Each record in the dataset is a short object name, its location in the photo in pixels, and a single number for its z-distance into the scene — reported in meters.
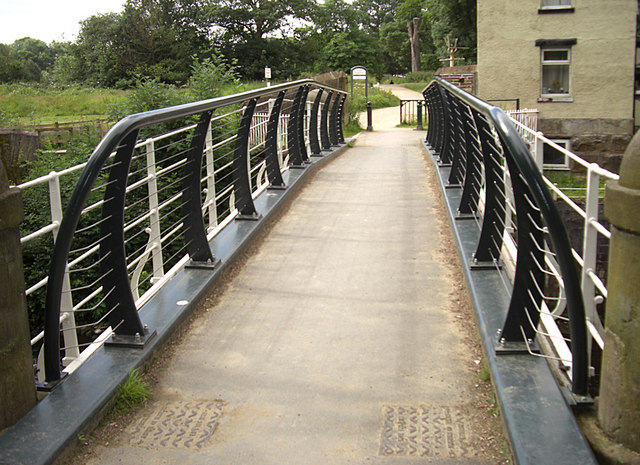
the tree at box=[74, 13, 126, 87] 62.81
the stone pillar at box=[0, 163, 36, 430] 3.18
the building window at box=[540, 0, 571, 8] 26.48
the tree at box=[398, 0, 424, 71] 73.04
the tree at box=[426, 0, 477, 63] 40.78
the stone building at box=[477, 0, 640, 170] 26.31
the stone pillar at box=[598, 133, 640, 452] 2.76
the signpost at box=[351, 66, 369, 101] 31.20
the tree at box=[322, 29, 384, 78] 66.56
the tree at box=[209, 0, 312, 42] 63.22
